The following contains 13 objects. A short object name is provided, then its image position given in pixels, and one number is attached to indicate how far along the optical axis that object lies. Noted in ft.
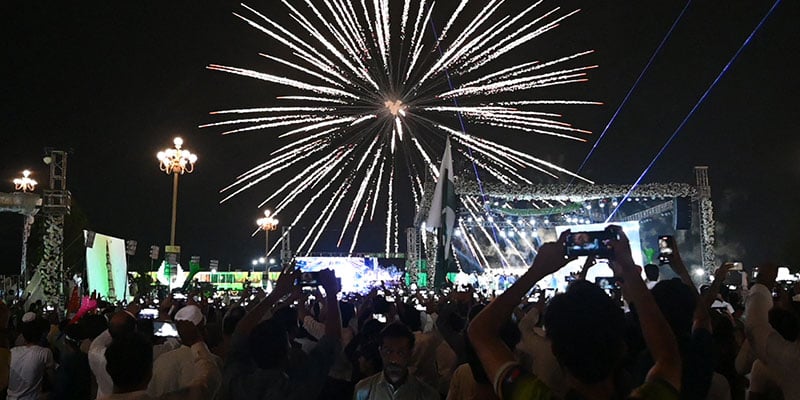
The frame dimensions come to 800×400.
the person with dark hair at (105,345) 16.79
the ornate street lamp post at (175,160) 92.24
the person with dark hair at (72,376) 20.93
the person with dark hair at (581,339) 7.00
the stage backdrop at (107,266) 77.05
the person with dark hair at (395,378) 13.07
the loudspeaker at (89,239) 73.15
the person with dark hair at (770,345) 13.10
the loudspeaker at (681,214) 101.78
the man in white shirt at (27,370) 19.90
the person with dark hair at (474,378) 10.61
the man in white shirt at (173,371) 15.16
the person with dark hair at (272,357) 12.82
